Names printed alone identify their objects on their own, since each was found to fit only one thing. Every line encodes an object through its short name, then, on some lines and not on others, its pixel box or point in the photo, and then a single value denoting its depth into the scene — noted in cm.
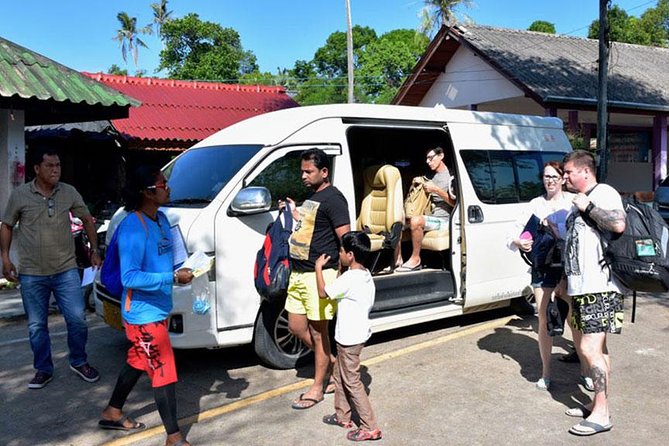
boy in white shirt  394
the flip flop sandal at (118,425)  413
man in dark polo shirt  483
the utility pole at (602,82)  1293
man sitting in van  664
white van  484
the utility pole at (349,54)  2278
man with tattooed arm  399
